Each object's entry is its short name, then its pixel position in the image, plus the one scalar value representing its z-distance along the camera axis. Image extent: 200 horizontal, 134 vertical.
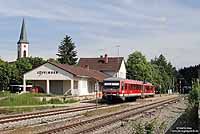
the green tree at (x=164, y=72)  117.88
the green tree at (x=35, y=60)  99.74
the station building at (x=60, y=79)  59.63
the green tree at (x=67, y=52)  98.44
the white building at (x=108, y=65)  87.06
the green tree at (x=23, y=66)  89.31
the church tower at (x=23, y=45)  138.60
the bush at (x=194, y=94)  25.81
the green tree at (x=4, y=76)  75.31
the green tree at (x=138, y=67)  93.75
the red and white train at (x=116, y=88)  43.06
